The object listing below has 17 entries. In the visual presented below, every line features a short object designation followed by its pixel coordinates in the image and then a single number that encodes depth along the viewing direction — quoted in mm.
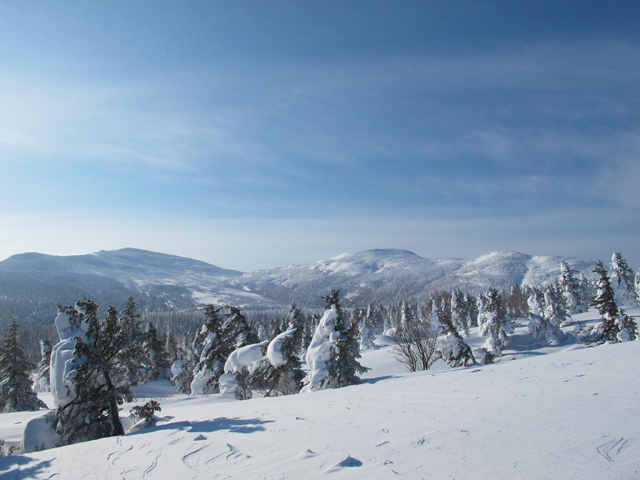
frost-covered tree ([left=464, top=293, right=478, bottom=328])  87700
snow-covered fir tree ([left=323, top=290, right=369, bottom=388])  19500
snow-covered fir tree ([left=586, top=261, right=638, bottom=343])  28031
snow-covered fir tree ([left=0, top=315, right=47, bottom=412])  28797
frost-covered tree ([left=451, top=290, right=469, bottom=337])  73844
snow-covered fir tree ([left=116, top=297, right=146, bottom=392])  14376
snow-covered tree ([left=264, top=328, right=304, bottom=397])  22156
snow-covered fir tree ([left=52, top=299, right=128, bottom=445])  12961
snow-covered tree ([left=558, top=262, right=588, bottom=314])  62844
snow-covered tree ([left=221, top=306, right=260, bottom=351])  27344
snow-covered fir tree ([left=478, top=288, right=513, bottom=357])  46656
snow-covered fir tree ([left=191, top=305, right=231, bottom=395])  28094
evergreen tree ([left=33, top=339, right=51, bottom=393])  44938
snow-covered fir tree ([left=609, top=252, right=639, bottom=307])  34969
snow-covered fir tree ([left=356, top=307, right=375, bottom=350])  75962
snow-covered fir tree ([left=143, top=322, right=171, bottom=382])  42562
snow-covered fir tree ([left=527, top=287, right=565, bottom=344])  49031
